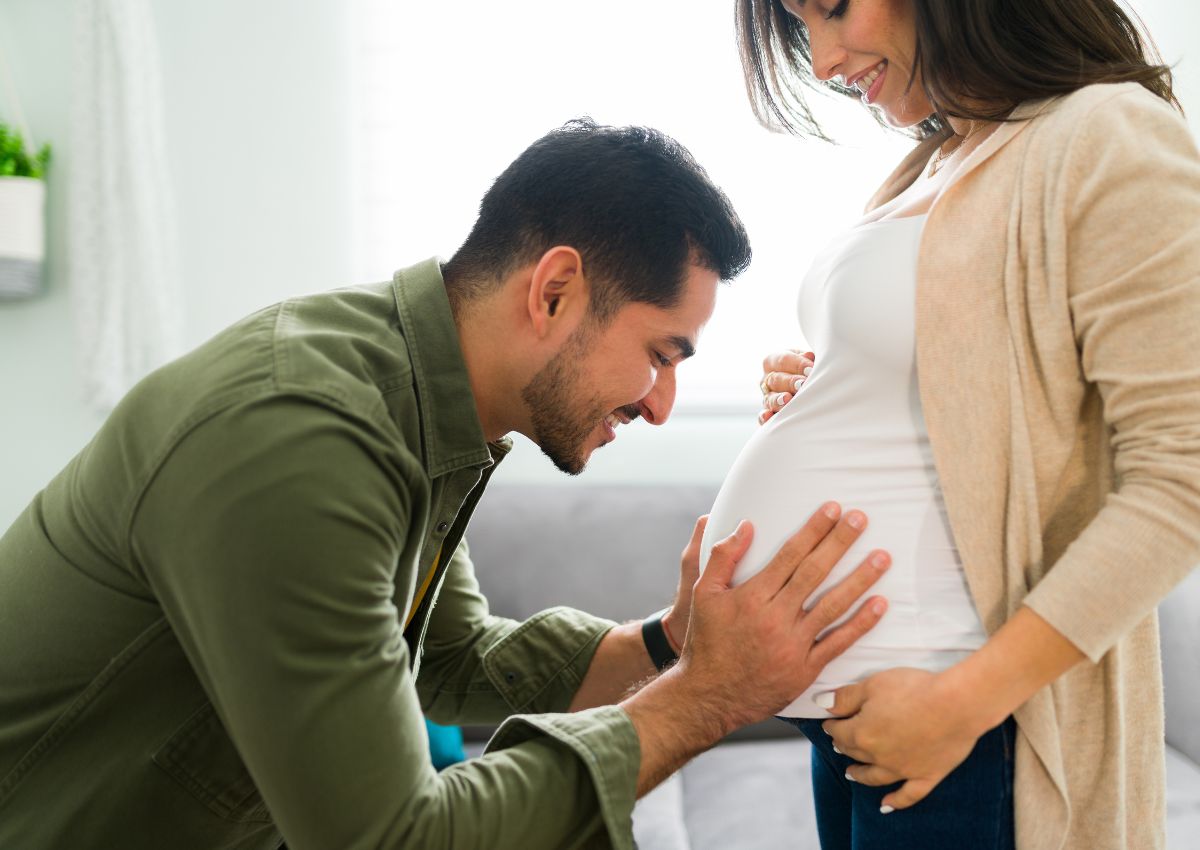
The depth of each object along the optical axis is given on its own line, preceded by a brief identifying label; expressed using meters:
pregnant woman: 0.76
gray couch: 1.81
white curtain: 2.35
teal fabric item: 1.76
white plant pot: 2.27
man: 0.80
